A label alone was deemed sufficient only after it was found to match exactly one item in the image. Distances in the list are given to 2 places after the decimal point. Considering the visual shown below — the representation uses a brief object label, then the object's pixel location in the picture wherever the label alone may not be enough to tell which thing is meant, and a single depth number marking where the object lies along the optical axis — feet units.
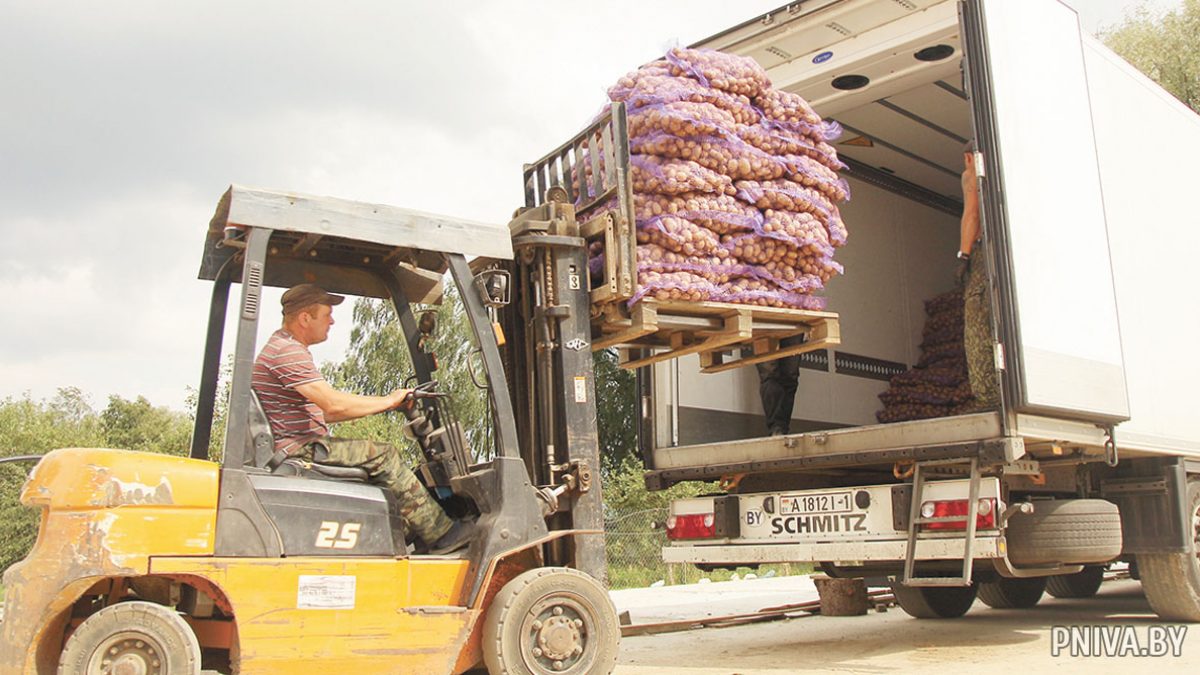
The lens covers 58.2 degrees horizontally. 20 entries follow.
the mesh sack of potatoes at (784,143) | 18.10
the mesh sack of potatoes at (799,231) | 17.72
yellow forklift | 11.74
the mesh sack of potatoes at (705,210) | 16.85
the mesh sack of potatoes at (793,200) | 17.70
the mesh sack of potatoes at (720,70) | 18.08
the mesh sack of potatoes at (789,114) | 18.76
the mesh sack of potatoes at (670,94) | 17.44
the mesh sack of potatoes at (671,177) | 16.83
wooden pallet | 16.34
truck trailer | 17.87
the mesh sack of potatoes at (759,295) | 17.17
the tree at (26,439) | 73.51
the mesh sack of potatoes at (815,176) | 18.44
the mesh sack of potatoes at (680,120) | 17.01
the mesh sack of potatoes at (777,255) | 17.46
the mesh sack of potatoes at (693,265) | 16.48
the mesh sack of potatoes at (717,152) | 17.13
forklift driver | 13.48
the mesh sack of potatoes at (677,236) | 16.65
